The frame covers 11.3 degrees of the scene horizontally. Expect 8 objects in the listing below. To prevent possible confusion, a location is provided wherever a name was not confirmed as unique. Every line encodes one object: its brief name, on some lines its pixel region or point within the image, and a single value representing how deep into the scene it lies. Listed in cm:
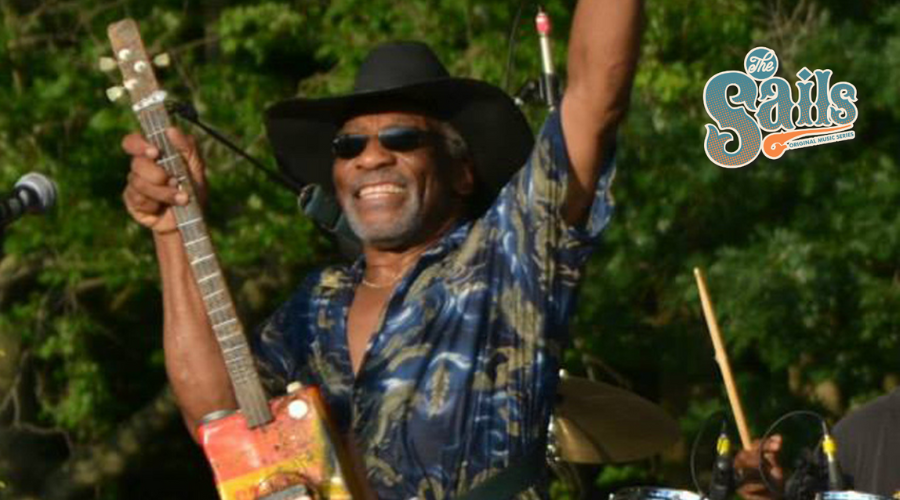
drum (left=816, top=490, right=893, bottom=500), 1081
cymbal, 1285
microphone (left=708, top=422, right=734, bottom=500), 1106
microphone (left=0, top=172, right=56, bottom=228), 936
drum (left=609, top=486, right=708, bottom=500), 1121
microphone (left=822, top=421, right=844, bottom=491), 1143
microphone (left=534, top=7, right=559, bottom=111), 1142
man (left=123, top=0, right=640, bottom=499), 883
